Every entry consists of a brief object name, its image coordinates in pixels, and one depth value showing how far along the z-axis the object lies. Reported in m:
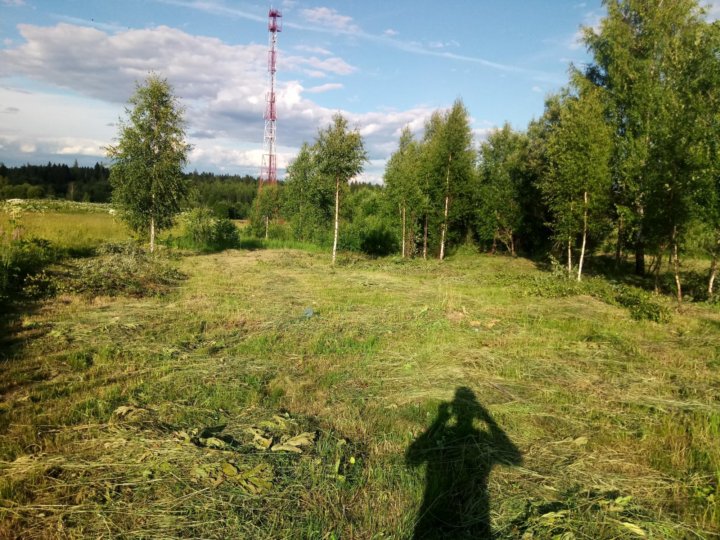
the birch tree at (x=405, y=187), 26.03
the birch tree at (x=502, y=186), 28.94
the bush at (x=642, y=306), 10.84
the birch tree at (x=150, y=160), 18.91
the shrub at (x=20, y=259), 10.93
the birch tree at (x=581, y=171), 16.89
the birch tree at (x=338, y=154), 20.41
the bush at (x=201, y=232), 27.30
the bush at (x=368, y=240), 32.06
